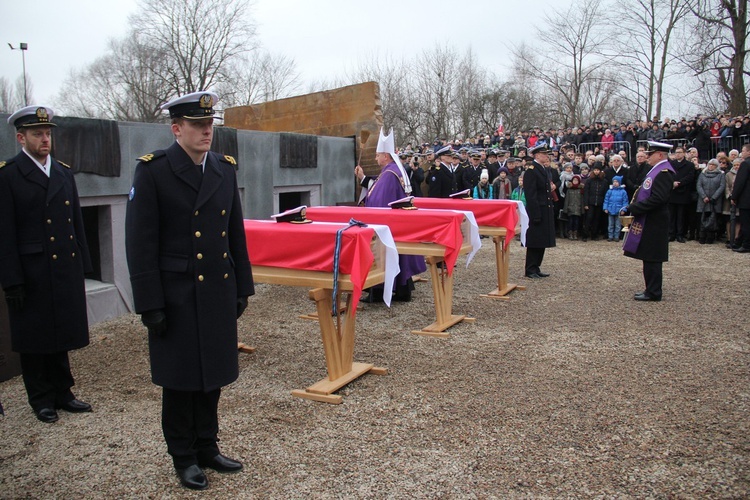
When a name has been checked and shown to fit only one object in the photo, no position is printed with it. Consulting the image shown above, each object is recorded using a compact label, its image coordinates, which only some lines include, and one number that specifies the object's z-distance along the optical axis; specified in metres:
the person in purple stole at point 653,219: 7.97
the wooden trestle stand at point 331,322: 5.07
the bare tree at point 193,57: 41.22
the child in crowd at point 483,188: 15.44
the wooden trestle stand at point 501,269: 8.72
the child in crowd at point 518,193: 13.57
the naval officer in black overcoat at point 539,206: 9.78
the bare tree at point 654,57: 25.80
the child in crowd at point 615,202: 14.04
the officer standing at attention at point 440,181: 13.14
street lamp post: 29.64
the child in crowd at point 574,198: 14.48
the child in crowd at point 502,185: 14.74
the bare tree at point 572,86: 31.20
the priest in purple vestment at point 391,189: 8.49
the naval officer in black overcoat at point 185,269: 3.38
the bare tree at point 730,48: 22.02
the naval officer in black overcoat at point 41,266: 4.54
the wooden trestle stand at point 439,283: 6.79
